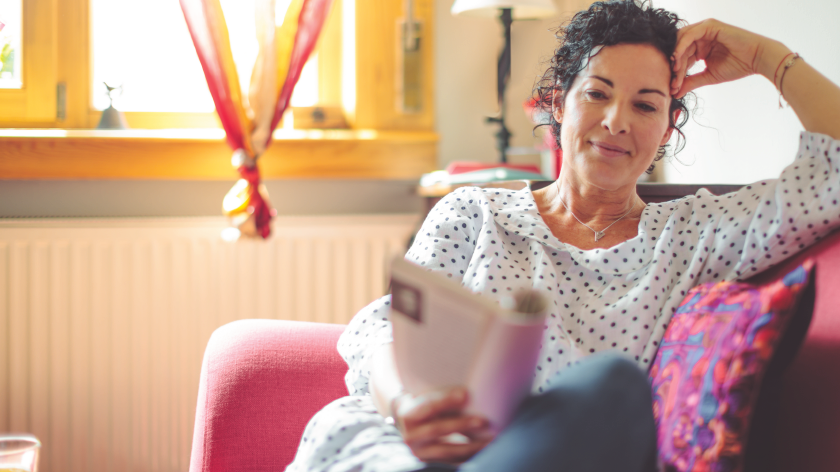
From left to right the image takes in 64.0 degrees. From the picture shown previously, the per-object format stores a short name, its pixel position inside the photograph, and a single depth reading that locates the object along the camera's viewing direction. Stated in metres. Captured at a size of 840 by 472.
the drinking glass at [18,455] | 1.14
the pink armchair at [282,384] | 0.81
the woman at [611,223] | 0.93
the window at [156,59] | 2.11
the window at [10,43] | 2.03
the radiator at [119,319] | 1.86
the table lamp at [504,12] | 1.89
